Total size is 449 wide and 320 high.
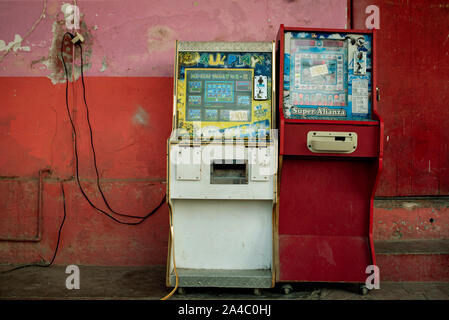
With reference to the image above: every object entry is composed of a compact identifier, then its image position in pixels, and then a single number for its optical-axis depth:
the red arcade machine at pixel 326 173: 2.42
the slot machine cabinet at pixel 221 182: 2.35
